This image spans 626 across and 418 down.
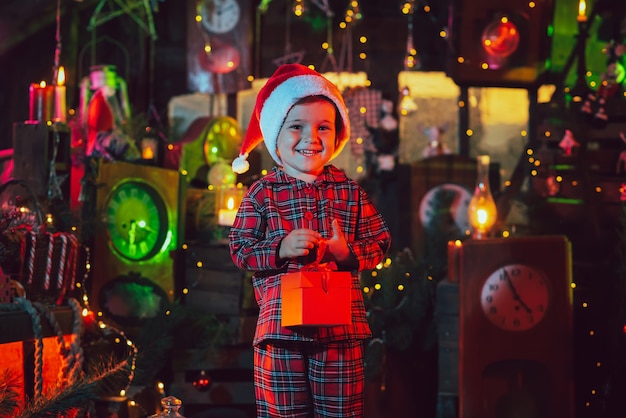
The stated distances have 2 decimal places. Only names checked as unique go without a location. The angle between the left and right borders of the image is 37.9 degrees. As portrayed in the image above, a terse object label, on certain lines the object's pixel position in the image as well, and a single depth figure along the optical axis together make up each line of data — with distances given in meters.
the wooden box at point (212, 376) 4.69
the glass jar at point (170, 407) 2.86
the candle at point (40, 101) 4.23
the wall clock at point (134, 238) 4.55
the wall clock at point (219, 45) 6.12
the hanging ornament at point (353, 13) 6.44
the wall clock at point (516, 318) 4.20
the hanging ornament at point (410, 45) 6.51
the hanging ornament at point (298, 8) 6.35
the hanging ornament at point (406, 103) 6.24
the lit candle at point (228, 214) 4.92
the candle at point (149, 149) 5.32
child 2.80
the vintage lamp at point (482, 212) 4.95
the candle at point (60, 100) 4.35
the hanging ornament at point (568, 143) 5.59
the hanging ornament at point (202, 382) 4.65
